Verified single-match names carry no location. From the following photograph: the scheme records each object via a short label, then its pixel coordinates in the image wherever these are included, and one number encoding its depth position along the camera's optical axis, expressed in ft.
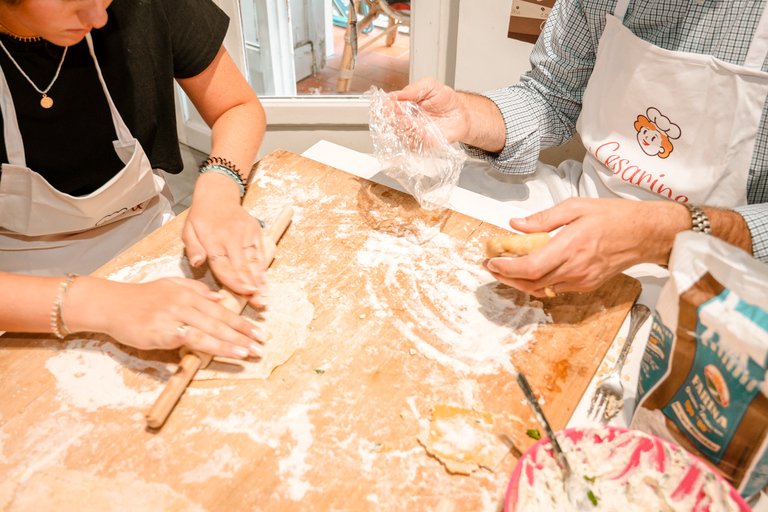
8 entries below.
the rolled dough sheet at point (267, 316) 3.11
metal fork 2.93
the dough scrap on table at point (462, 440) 2.65
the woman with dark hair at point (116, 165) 3.10
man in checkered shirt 3.33
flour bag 2.00
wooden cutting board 2.58
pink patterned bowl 2.24
